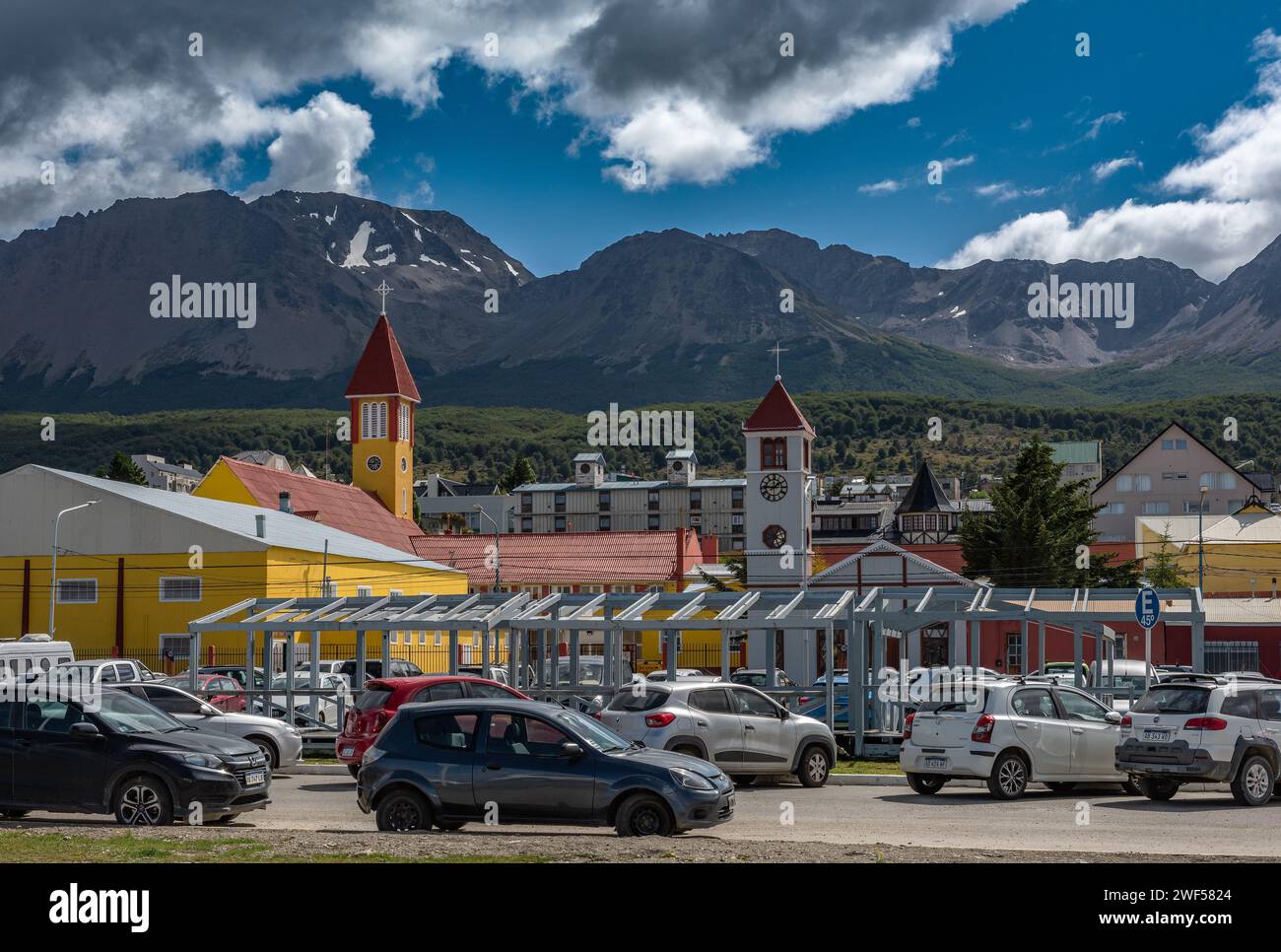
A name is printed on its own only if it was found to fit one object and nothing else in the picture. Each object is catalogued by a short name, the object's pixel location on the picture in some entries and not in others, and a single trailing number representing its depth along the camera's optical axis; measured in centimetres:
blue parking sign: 2327
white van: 2983
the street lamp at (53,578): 5109
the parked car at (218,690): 3027
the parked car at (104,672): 2282
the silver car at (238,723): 2300
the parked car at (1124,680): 2577
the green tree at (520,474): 16150
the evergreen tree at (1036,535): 6756
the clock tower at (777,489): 7894
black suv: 1620
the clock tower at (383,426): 9044
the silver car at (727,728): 2016
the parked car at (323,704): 2875
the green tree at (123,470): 10719
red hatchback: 2122
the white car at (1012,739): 1975
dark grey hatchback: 1464
